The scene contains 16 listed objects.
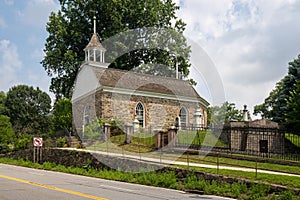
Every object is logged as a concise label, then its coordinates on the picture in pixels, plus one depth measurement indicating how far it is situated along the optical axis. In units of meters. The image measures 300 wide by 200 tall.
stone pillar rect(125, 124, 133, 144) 25.00
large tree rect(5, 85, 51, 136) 64.50
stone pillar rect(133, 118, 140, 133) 26.77
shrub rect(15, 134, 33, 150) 32.56
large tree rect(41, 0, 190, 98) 46.94
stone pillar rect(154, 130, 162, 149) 22.58
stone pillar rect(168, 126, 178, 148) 22.11
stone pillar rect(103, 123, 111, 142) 26.28
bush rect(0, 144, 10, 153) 35.83
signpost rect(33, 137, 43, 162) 27.88
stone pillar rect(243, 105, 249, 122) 27.18
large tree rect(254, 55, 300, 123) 27.14
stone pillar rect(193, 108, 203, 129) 27.50
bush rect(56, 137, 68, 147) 29.14
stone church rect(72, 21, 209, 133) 31.59
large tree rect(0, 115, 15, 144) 38.81
